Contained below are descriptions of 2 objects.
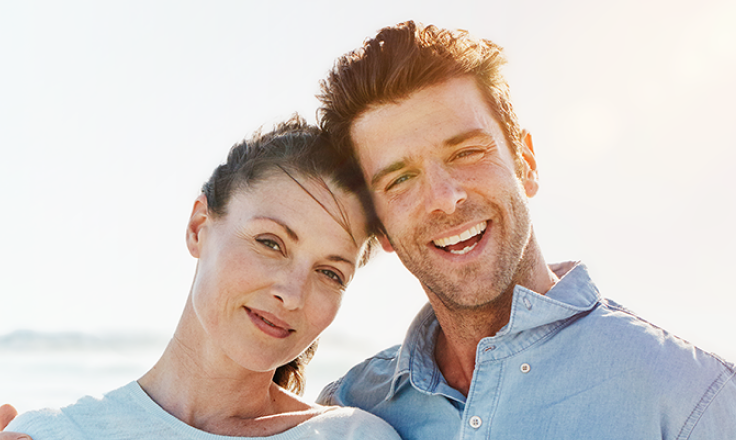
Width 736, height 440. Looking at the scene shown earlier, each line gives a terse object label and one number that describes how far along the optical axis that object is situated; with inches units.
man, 80.7
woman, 88.9
